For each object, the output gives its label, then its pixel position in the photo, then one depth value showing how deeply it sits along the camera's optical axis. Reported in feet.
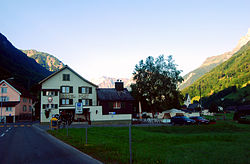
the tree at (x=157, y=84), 205.26
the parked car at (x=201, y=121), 127.53
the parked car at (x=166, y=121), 150.80
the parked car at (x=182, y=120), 123.73
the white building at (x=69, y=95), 152.56
